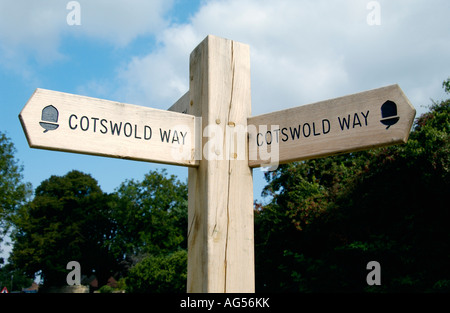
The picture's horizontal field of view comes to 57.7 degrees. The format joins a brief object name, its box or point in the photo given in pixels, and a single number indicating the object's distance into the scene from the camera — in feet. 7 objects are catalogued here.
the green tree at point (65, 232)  115.75
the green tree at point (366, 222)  37.19
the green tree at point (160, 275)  65.00
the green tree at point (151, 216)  103.45
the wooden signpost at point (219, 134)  5.29
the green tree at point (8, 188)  77.10
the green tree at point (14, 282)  212.48
